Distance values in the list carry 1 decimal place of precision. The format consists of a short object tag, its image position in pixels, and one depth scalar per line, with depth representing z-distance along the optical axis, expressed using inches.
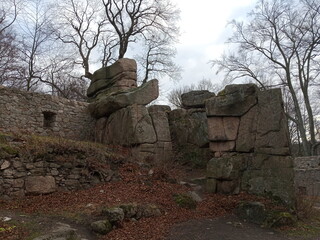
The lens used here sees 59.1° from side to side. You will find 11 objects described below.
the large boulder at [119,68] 527.8
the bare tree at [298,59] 783.7
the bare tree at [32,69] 789.2
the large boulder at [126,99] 454.6
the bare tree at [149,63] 957.0
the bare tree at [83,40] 914.7
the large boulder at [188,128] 474.6
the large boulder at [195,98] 520.7
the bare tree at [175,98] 1236.2
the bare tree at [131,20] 889.1
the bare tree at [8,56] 669.3
